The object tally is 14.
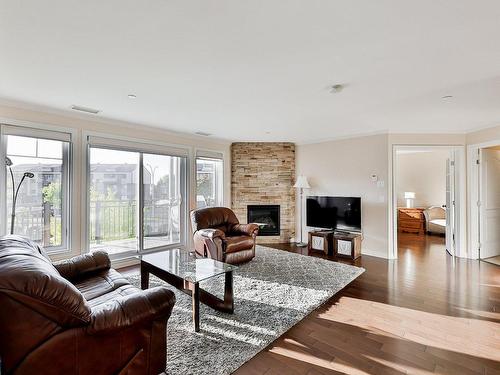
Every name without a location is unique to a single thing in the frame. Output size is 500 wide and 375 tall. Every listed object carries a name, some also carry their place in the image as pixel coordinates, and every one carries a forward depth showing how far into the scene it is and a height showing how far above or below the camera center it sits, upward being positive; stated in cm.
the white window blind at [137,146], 383 +73
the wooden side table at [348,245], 453 -99
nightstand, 685 -83
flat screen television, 478 -45
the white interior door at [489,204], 448 -26
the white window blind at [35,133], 311 +74
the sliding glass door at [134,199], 399 -16
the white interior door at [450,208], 475 -36
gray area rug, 190 -120
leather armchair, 377 -73
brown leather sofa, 122 -72
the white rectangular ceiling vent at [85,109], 332 +107
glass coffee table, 226 -80
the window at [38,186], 318 +6
